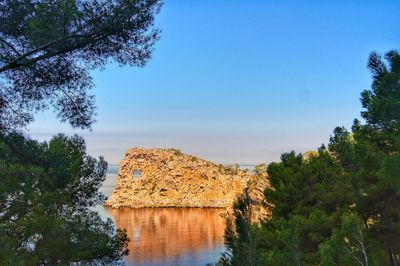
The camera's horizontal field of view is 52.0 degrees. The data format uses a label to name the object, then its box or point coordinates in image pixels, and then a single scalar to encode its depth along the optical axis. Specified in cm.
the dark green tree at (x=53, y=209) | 821
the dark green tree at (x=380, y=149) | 1126
